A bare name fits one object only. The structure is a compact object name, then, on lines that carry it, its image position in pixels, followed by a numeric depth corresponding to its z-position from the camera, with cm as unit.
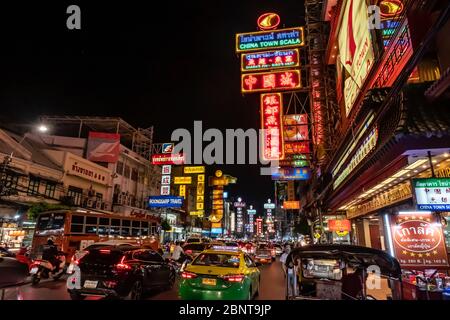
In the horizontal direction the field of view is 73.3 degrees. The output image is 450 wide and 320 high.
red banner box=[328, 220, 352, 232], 2206
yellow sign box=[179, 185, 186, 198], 6244
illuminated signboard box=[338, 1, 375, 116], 1380
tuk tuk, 613
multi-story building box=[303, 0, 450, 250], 725
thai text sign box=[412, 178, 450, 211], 747
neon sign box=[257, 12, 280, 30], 2791
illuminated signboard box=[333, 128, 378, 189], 966
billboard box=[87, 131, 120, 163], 3866
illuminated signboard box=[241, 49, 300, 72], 2472
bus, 1722
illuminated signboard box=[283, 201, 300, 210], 4638
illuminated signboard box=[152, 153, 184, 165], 4744
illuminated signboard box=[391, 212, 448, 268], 1074
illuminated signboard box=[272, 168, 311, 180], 3048
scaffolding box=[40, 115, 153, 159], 4419
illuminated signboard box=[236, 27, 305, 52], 2555
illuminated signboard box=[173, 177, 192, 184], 5974
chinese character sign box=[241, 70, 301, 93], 2422
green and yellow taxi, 776
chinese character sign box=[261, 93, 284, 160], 2325
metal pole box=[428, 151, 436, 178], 754
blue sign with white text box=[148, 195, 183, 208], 4472
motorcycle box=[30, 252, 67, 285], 1216
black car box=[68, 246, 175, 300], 834
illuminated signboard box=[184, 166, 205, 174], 6451
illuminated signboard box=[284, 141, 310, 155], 2544
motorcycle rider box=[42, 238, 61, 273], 1317
